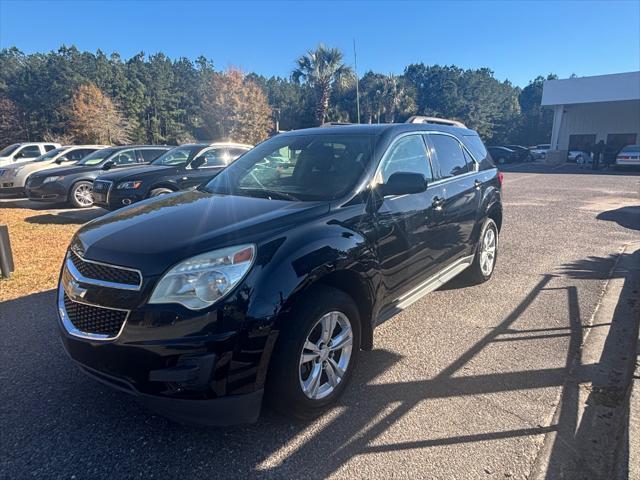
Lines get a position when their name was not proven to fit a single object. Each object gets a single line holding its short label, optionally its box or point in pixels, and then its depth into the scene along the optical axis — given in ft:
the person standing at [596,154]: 88.69
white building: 92.58
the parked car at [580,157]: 104.22
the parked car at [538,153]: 135.46
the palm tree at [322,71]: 117.60
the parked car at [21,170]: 42.37
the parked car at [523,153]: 124.16
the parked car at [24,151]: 57.31
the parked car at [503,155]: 120.47
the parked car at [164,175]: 28.27
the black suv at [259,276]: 7.25
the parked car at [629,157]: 77.87
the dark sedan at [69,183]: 34.53
